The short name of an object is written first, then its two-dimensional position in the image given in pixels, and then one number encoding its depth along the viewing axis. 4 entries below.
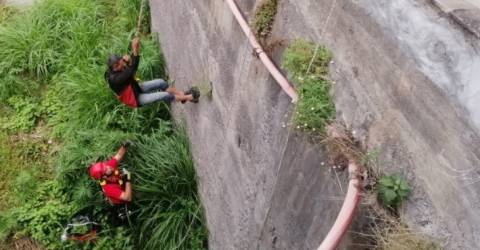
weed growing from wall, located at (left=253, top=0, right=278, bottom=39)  3.93
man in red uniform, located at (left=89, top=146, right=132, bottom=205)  6.08
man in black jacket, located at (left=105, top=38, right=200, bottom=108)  5.91
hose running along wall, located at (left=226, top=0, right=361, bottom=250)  2.60
